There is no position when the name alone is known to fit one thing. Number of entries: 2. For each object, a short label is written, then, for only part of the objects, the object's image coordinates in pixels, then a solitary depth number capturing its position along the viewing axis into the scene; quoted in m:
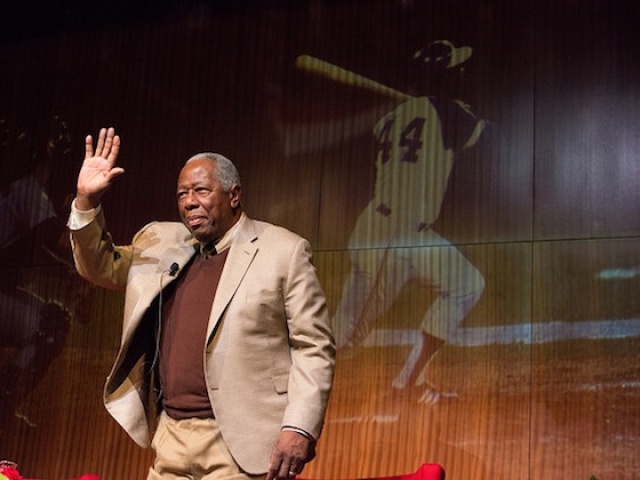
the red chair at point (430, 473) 6.61
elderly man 4.78
